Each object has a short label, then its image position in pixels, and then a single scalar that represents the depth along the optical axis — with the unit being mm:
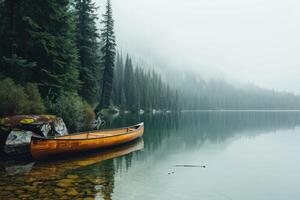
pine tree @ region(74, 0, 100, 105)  31453
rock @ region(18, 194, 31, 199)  8719
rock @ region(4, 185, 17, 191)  9570
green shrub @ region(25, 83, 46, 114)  16984
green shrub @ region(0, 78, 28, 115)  15562
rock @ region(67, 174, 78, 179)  11484
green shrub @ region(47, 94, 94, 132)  20375
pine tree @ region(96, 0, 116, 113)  38875
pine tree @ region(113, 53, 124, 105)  84000
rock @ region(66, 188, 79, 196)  9234
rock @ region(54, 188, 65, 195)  9408
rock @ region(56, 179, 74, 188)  10282
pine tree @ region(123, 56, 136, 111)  85375
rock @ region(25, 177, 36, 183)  10695
